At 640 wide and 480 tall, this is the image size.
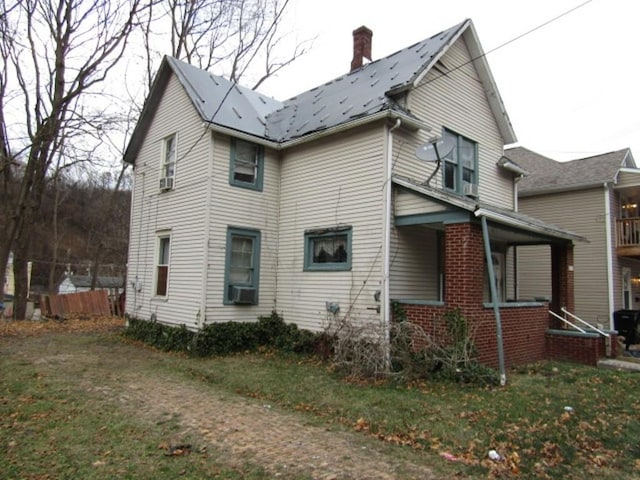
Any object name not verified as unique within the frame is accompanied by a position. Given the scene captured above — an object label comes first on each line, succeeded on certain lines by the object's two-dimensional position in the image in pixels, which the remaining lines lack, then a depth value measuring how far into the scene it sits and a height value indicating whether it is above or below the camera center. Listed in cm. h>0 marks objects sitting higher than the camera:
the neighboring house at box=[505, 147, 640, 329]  1639 +259
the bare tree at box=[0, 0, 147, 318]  1620 +708
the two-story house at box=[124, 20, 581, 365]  950 +192
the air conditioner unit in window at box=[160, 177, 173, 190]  1254 +273
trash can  1454 -105
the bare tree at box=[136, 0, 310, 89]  2094 +1241
